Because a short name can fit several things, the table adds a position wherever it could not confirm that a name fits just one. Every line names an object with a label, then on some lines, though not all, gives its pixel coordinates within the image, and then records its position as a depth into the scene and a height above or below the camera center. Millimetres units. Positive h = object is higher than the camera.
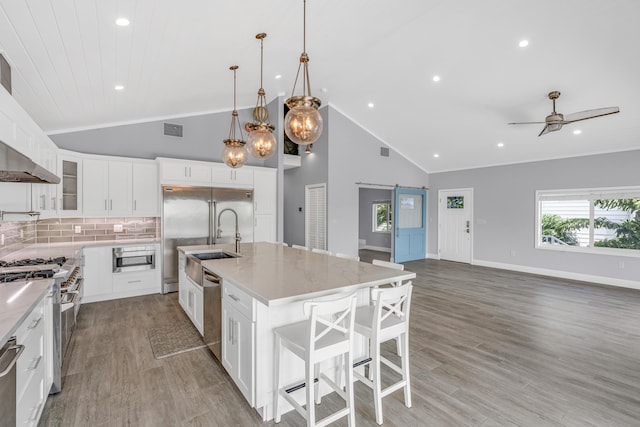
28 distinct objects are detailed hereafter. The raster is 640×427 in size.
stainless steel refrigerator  5160 -109
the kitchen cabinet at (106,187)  4777 +390
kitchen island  2045 -648
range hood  2049 +323
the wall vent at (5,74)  2382 +1103
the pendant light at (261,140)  3318 +796
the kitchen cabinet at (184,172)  5199 +695
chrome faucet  5598 -76
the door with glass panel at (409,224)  8414 -346
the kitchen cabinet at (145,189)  5188 +388
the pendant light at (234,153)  3799 +731
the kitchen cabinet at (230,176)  5738 +679
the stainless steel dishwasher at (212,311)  2658 -903
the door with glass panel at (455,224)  8305 -338
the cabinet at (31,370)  1568 -888
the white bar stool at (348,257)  3278 -499
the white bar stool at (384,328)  2035 -801
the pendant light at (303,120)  2473 +791
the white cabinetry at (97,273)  4547 -909
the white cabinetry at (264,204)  6219 +163
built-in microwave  4770 -739
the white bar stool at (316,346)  1783 -819
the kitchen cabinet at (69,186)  4409 +386
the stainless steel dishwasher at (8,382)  1294 -755
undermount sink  3702 -524
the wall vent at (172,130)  5754 +1545
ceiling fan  3953 +1288
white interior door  7133 -102
